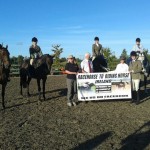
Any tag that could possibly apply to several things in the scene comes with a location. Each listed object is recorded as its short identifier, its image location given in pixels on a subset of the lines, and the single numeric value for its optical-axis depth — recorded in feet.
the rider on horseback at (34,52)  32.96
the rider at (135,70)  28.86
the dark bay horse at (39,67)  31.32
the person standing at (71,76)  28.25
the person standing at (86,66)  29.80
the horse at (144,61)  35.49
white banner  29.17
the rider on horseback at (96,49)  33.77
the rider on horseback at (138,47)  35.35
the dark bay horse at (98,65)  32.46
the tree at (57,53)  87.10
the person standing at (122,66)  30.25
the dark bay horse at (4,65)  26.18
